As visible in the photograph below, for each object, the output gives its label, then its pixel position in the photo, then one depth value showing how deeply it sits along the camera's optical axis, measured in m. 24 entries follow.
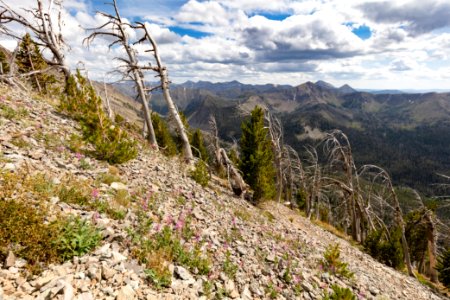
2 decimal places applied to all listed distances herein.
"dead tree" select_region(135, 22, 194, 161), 18.61
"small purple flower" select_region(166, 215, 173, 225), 8.95
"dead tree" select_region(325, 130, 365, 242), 22.79
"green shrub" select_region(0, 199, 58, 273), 4.92
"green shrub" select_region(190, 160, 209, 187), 17.20
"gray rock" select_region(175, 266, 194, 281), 6.66
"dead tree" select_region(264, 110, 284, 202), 28.67
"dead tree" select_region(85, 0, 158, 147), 18.64
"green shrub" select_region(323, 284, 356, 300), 8.91
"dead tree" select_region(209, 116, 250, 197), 21.72
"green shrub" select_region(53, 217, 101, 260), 5.52
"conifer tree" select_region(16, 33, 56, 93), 31.79
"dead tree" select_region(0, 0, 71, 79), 17.87
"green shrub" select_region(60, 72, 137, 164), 11.93
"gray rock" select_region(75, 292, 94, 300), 4.67
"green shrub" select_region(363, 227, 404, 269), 26.00
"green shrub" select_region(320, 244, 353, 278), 12.03
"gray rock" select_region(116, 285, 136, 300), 5.13
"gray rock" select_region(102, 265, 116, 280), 5.42
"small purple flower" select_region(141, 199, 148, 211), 9.05
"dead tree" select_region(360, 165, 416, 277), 20.98
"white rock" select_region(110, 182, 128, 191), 9.58
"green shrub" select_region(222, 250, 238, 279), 7.87
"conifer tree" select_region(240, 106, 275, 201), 23.52
